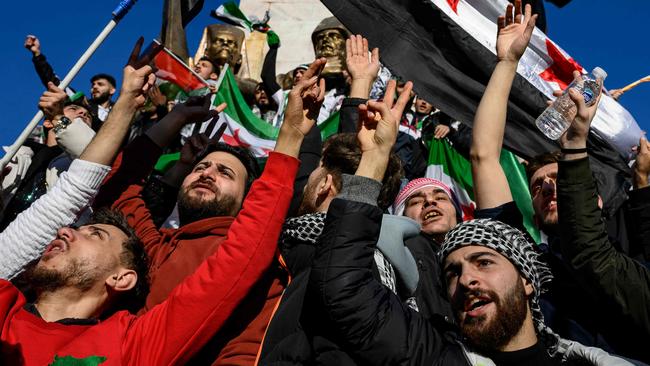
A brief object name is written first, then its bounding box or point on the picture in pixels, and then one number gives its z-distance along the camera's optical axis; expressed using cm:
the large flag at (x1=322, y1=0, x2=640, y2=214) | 500
